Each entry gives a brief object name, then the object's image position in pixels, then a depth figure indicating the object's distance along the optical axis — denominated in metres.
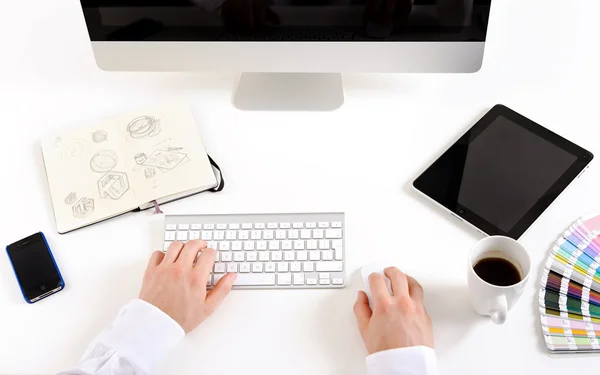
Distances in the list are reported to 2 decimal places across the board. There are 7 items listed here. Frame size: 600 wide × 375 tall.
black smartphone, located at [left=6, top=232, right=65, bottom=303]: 0.81
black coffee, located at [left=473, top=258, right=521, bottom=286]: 0.73
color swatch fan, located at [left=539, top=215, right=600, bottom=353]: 0.74
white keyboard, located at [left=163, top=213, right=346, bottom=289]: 0.81
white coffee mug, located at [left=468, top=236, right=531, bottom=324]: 0.70
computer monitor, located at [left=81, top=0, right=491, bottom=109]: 0.85
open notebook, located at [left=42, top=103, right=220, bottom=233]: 0.89
